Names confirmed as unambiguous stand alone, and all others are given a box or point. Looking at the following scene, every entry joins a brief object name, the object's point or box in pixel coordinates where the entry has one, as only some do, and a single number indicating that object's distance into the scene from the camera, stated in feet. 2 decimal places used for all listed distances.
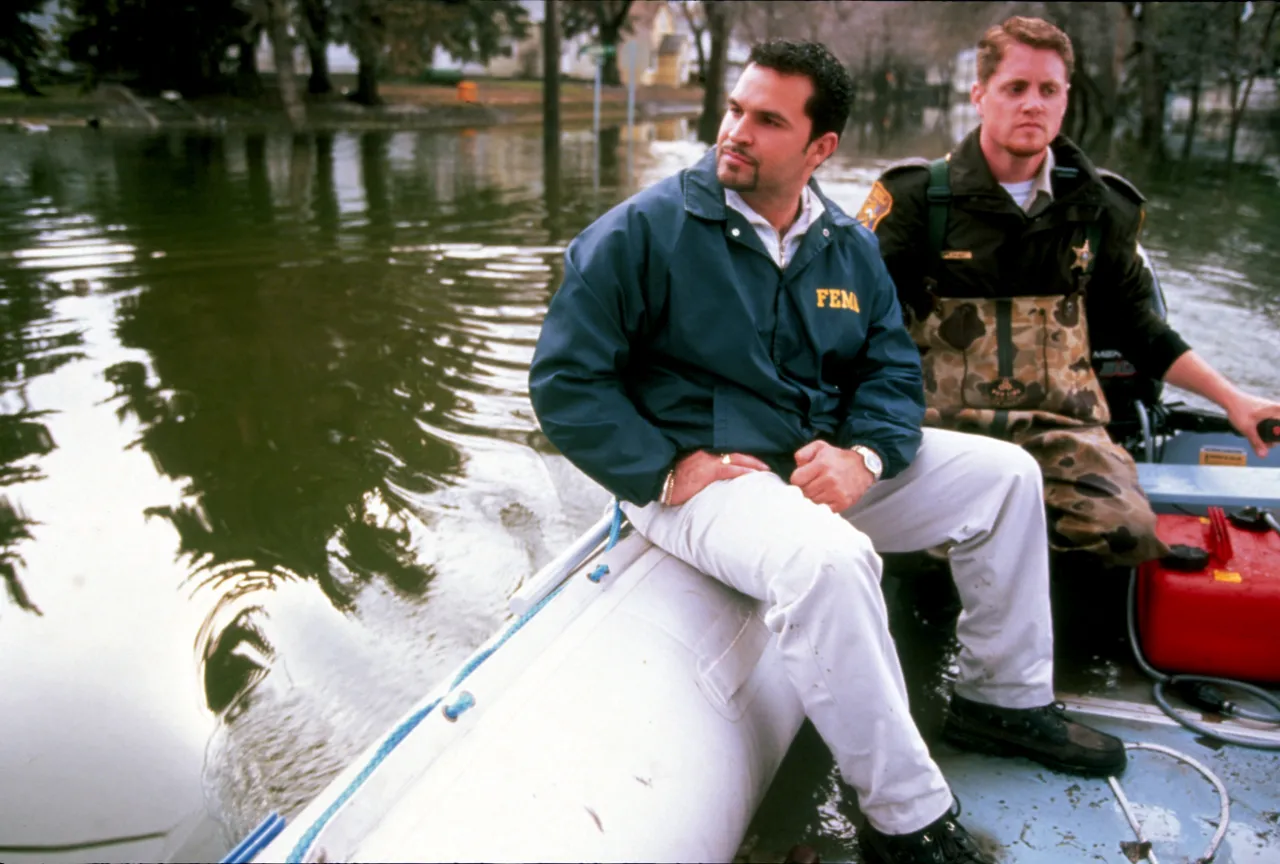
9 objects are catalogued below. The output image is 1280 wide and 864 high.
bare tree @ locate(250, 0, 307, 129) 83.25
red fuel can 9.89
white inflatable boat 5.71
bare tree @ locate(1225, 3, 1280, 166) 95.61
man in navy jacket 7.27
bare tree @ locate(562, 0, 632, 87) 108.99
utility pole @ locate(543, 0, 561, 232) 68.39
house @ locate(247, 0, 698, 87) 138.82
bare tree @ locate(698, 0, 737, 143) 89.92
